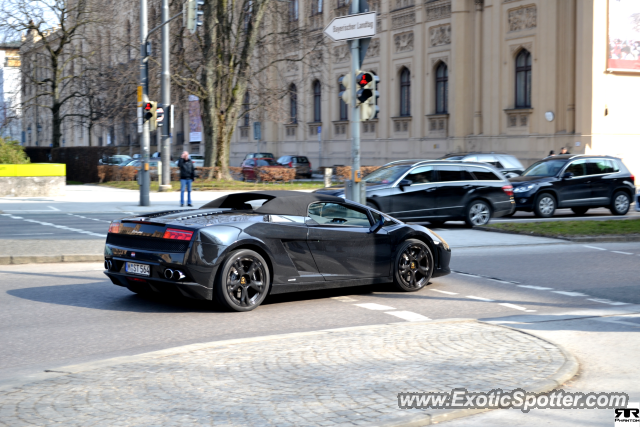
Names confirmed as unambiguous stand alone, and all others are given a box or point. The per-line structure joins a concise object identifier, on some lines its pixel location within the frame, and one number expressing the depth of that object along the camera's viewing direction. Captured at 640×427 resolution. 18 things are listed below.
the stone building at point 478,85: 34.91
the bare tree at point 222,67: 36.16
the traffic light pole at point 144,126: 25.30
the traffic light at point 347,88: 15.24
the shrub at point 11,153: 30.40
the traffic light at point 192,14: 23.17
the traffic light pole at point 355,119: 15.20
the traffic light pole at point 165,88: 27.48
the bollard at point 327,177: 31.98
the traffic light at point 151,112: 25.36
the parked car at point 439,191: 18.67
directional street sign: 14.55
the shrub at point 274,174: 38.41
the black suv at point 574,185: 22.83
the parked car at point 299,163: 47.41
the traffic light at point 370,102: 15.10
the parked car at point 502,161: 28.25
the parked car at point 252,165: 38.57
